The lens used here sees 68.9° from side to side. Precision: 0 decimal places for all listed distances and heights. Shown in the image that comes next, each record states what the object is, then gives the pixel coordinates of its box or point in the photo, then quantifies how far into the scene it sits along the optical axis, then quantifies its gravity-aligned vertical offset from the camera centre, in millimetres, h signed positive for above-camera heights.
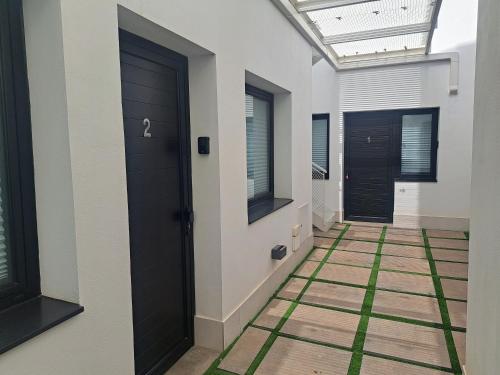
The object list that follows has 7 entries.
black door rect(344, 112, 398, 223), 6504 -253
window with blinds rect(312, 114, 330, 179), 6863 +205
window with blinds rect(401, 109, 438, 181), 6262 +77
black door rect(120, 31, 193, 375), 2029 -281
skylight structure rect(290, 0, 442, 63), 3762 +1516
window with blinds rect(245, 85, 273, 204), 3623 +91
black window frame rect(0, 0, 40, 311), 1343 -9
